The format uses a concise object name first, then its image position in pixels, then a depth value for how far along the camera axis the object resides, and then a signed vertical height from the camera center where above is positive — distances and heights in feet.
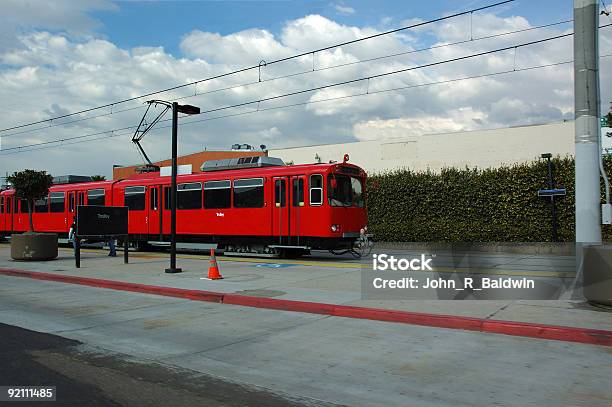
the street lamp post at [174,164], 47.52 +4.75
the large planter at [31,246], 61.82 -3.18
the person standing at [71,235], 79.39 -2.50
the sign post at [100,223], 56.13 -0.52
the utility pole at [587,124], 30.89 +5.33
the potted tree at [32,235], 61.87 -1.93
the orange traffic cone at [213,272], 43.10 -4.37
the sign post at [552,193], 75.77 +3.31
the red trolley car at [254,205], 59.72 +1.59
